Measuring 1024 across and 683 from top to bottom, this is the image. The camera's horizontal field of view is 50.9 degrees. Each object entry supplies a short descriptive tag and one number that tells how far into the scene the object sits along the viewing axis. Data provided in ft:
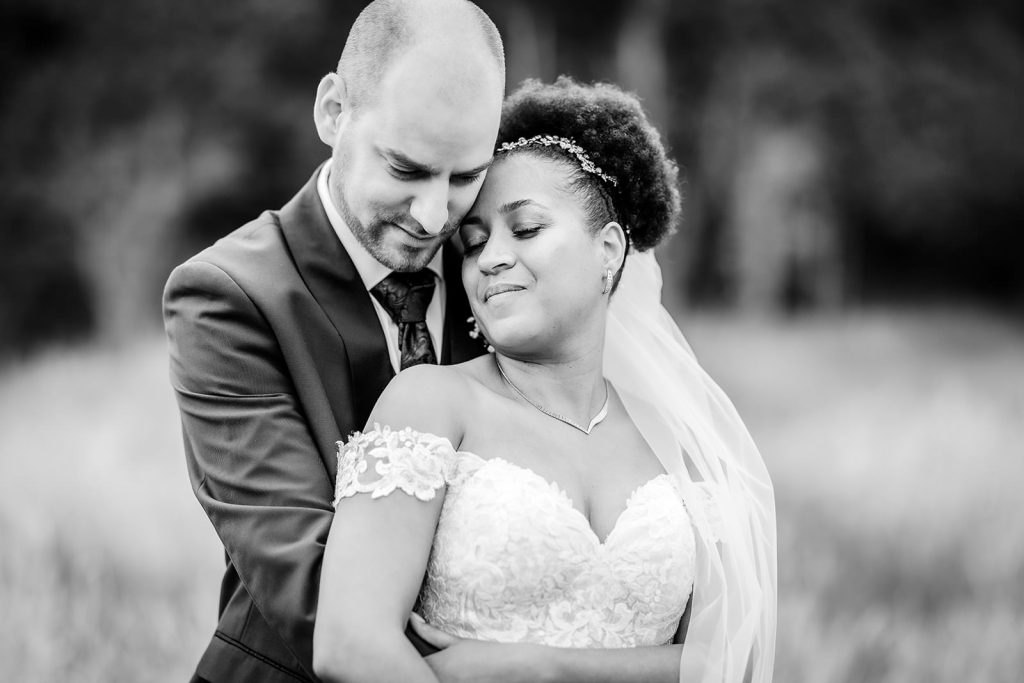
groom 8.77
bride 8.45
